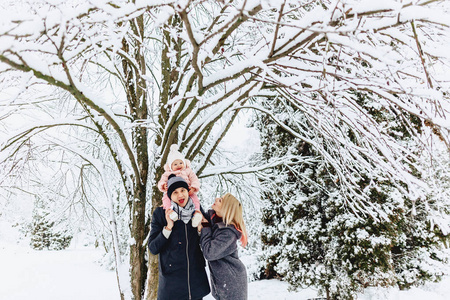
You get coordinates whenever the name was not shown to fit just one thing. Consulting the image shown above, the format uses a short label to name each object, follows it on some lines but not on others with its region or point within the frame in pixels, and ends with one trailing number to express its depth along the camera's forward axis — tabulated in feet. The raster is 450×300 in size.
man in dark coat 7.06
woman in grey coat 7.07
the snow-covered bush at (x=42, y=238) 61.05
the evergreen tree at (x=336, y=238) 13.26
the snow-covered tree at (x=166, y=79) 4.09
